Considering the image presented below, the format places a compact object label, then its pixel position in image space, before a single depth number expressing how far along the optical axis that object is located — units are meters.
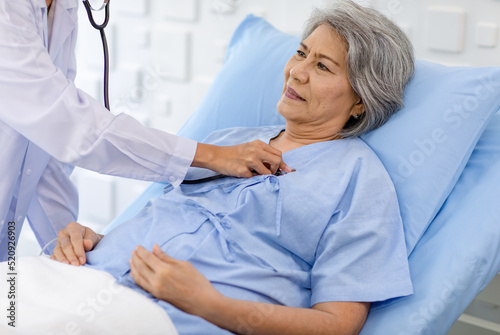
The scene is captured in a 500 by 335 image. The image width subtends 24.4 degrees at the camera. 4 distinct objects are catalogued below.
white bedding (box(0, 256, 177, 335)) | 1.76
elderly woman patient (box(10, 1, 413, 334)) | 1.81
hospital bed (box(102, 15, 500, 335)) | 1.88
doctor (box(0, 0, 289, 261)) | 1.93
